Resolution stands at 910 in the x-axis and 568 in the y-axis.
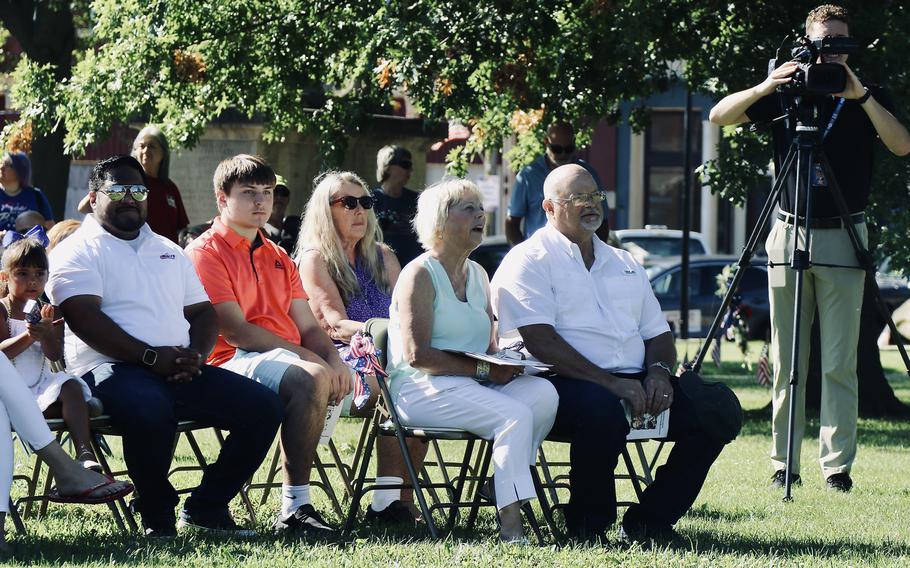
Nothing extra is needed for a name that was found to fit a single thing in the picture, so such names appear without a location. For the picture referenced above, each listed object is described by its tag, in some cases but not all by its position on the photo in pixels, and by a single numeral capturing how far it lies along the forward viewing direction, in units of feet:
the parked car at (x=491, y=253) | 127.85
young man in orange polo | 40.81
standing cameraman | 48.32
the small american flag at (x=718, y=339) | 99.33
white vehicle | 174.81
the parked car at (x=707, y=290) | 149.79
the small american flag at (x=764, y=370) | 89.40
